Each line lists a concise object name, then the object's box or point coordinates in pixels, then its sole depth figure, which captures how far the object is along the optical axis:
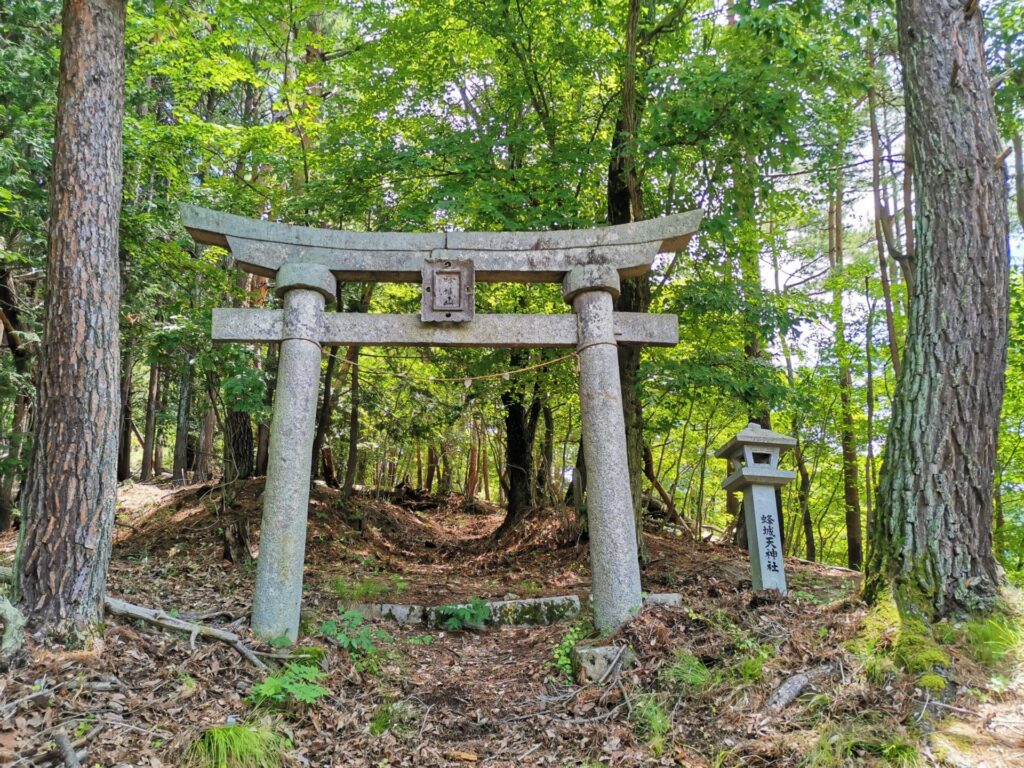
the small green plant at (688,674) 4.38
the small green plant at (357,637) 5.30
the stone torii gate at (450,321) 5.56
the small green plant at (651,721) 3.97
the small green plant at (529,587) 7.88
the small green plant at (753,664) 4.23
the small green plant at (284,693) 4.20
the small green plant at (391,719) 4.30
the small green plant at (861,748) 3.33
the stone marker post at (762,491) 6.20
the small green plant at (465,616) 6.45
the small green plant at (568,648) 5.07
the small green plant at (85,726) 3.45
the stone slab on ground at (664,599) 5.59
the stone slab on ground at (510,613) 6.52
